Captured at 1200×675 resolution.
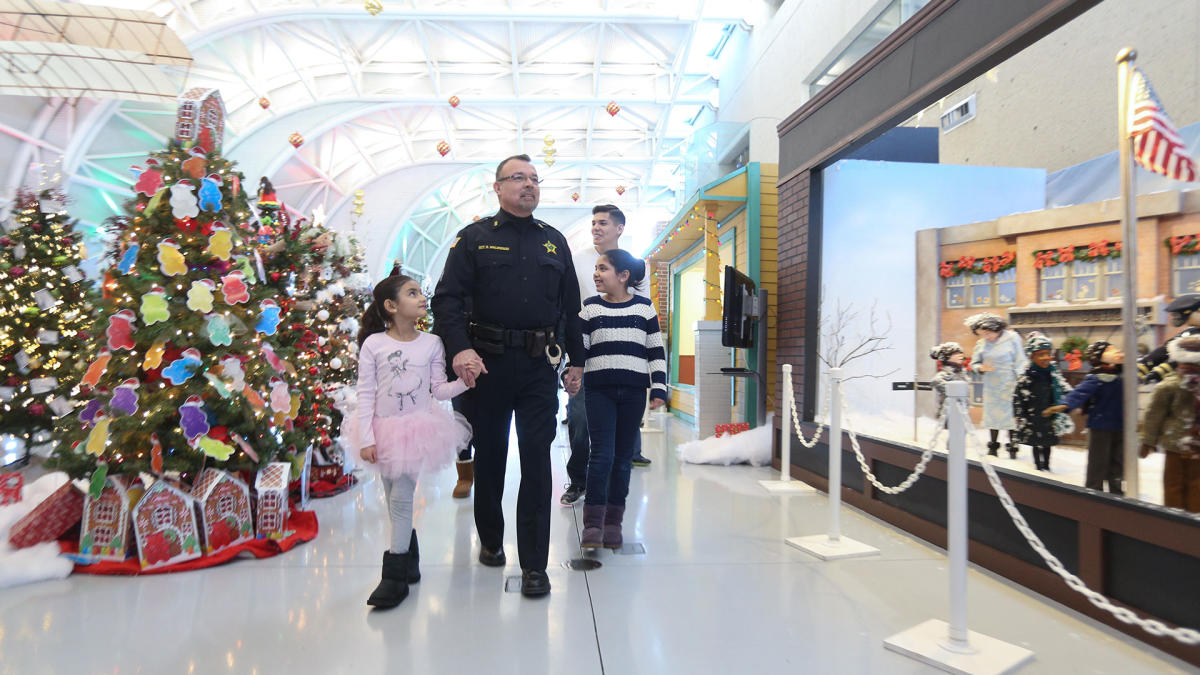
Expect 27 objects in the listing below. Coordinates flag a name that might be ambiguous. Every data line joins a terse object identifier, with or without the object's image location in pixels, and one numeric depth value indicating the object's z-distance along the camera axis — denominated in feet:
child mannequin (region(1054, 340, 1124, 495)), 8.97
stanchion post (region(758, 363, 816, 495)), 16.92
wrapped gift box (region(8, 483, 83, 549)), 10.61
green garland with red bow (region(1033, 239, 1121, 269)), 12.22
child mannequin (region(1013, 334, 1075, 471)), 11.16
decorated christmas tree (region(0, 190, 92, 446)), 18.40
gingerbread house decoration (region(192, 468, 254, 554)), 11.00
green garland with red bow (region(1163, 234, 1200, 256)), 9.89
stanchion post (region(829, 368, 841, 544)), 11.71
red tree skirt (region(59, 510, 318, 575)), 10.25
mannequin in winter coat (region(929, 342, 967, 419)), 14.21
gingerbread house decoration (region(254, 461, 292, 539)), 11.66
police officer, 9.07
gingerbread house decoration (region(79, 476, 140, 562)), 10.57
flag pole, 9.04
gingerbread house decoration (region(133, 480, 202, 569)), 10.41
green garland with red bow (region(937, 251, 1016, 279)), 15.38
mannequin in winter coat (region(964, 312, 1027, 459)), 12.84
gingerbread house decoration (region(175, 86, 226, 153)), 12.28
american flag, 9.29
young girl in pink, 8.75
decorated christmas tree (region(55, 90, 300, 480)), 11.00
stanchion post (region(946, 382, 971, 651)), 7.49
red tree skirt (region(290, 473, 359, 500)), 16.10
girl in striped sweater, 11.02
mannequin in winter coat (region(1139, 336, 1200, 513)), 8.02
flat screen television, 20.94
